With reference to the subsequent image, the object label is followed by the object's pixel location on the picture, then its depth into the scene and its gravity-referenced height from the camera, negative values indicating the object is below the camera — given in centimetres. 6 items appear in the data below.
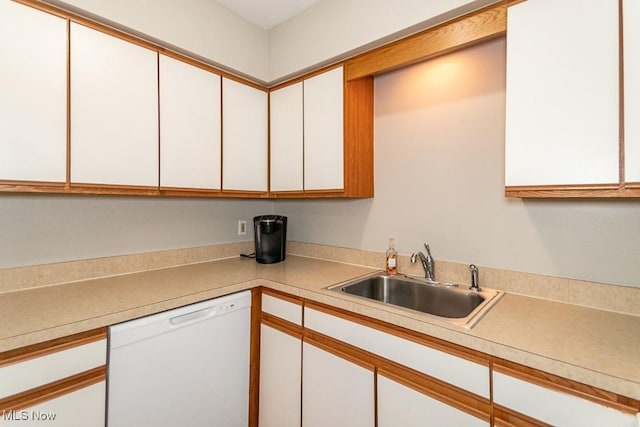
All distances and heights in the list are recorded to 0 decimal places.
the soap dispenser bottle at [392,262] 174 -27
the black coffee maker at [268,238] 204 -16
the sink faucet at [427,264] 162 -26
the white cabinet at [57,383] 93 -57
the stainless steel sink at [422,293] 144 -41
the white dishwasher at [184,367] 118 -69
